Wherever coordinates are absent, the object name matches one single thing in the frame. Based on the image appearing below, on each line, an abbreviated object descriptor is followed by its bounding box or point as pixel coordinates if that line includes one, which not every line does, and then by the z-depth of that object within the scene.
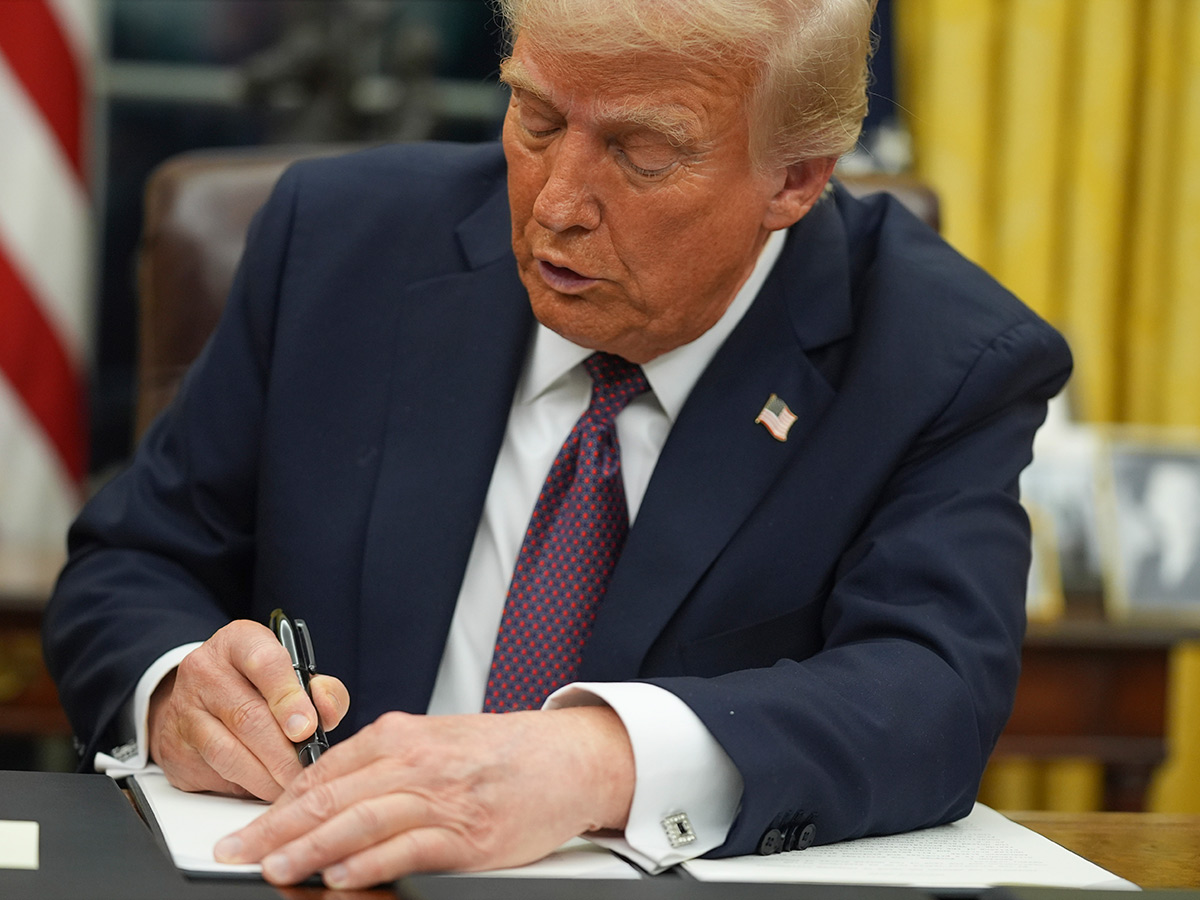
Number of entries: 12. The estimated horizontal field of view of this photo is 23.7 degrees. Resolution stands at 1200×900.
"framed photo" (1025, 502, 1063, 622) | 2.43
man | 1.59
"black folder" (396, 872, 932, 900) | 1.36
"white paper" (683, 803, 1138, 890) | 1.46
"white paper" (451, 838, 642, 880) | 1.43
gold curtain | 2.94
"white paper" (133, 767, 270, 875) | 1.40
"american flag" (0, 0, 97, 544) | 2.93
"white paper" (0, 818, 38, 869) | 1.37
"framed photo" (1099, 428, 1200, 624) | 2.44
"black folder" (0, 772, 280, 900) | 1.34
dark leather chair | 2.10
